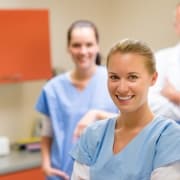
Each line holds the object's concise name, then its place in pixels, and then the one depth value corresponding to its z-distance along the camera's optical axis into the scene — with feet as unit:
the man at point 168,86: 7.24
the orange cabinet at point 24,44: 12.08
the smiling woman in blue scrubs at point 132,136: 5.31
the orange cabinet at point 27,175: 11.51
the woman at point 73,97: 8.51
